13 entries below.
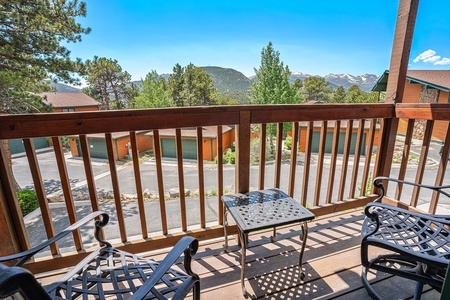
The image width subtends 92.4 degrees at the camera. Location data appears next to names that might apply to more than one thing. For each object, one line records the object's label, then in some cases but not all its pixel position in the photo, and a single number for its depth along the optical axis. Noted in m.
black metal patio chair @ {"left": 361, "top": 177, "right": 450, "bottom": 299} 0.95
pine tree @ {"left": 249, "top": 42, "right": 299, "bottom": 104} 14.92
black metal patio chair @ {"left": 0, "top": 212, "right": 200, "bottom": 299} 0.79
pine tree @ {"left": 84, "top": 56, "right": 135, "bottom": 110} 21.36
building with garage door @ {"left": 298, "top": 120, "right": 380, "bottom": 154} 14.04
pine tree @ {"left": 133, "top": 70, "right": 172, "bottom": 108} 20.67
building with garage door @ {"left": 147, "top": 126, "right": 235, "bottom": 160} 15.57
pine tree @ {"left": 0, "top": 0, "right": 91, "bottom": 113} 5.37
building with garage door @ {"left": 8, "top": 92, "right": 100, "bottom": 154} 18.88
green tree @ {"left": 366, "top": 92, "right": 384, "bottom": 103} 20.84
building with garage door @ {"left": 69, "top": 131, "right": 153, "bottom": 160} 16.48
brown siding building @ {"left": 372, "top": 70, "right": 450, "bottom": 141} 10.74
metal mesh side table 1.24
